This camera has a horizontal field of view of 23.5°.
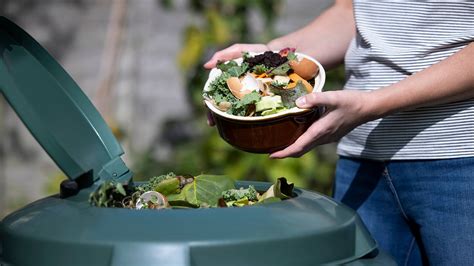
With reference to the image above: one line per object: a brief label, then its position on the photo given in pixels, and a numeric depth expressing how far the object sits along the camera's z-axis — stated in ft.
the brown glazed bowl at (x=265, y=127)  5.47
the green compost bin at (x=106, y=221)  4.63
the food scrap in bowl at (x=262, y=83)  5.51
